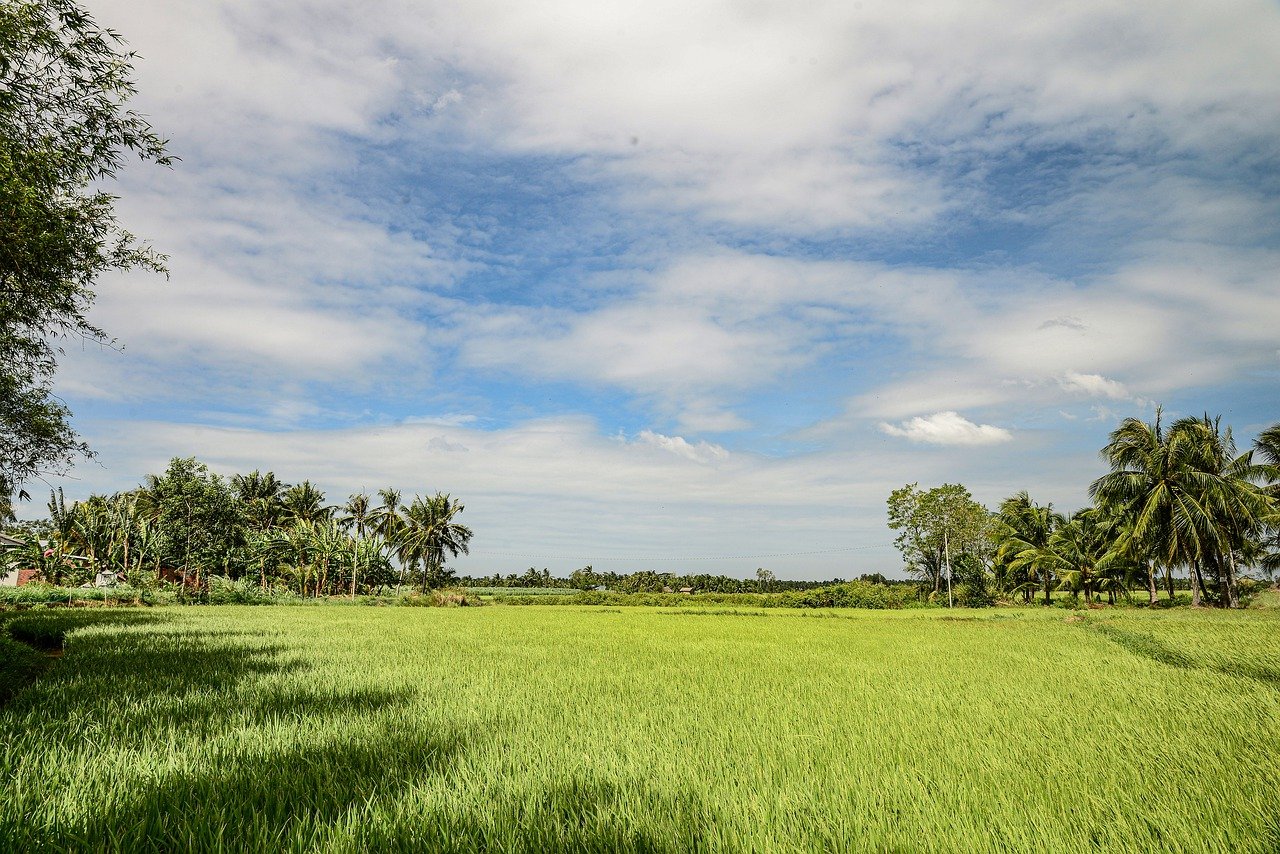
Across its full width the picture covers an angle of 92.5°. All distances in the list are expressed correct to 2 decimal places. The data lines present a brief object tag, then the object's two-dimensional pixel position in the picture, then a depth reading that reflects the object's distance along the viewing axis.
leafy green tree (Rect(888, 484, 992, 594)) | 51.41
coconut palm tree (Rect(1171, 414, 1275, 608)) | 28.44
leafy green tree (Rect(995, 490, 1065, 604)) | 48.17
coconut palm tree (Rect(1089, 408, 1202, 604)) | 29.55
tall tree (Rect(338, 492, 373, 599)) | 56.02
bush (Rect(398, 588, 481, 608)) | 40.94
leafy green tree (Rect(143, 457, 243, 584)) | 45.38
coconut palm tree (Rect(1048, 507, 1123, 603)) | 45.53
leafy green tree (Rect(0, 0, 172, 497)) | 7.93
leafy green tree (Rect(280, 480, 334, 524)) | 59.94
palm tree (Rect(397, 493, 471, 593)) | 57.34
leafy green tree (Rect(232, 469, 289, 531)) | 59.31
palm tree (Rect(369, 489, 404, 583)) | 56.59
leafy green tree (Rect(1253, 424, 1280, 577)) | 31.11
